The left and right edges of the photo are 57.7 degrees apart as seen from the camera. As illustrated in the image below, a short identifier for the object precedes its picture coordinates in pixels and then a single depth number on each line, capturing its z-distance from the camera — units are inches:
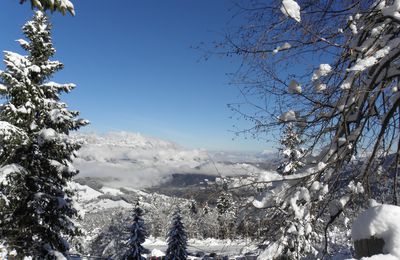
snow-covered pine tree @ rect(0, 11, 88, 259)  514.6
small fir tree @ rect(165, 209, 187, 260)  1380.4
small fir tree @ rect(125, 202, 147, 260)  1270.9
